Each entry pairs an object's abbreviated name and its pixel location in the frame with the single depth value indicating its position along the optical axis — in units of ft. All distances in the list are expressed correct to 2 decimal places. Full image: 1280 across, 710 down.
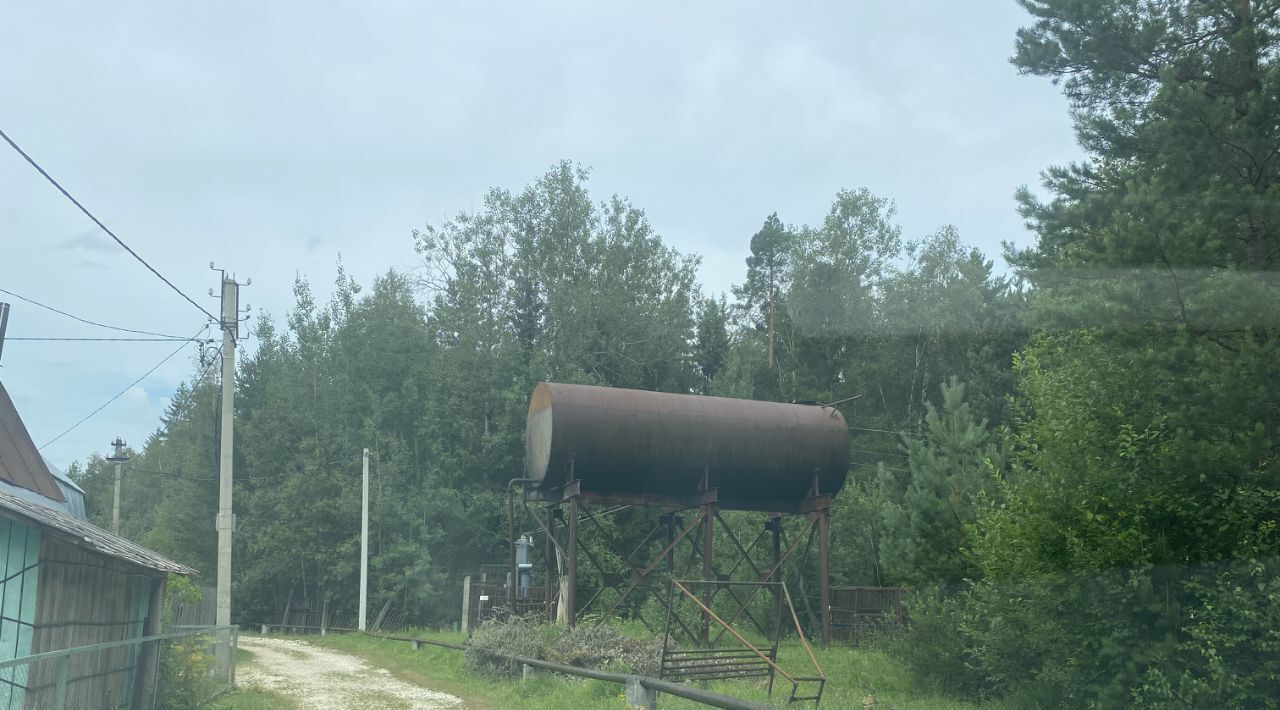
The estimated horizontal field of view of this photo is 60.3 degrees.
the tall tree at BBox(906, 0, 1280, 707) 32.96
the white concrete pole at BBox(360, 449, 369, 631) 116.88
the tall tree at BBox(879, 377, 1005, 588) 55.93
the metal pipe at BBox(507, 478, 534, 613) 70.64
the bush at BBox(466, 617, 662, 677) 57.00
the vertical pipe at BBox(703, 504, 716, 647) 65.79
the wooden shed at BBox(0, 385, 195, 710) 36.14
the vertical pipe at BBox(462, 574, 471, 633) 102.98
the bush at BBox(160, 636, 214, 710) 48.69
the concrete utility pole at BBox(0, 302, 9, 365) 73.05
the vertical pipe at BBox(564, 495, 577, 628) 64.39
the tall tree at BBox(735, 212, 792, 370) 170.19
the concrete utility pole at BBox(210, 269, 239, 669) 65.05
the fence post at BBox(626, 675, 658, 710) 35.53
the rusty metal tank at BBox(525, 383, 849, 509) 64.75
